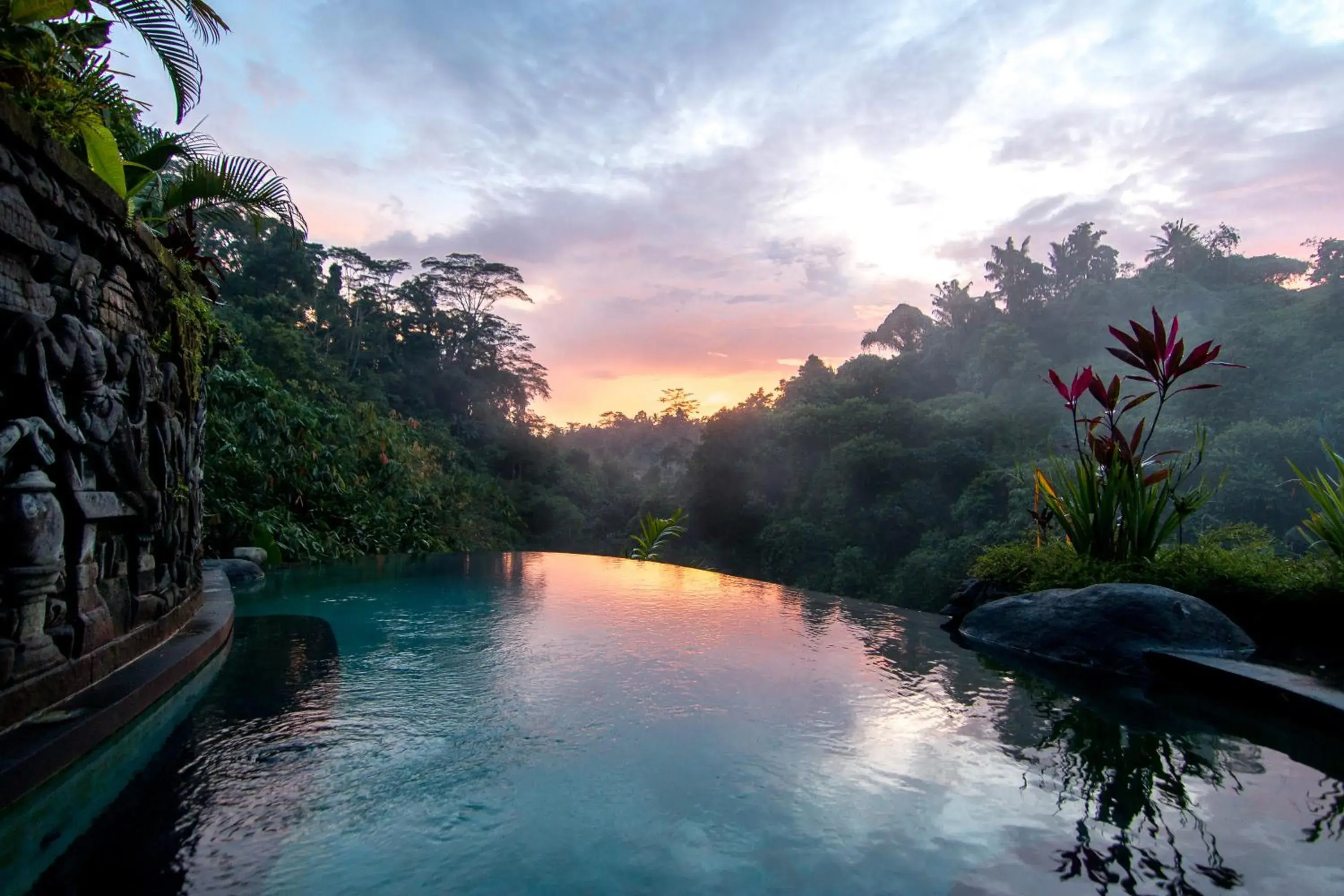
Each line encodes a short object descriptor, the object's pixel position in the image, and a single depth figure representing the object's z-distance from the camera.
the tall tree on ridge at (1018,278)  38.81
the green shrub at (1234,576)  3.61
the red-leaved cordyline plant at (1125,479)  4.09
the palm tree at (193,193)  3.57
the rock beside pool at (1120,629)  3.41
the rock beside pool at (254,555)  6.48
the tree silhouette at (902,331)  40.56
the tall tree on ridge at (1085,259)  41.19
